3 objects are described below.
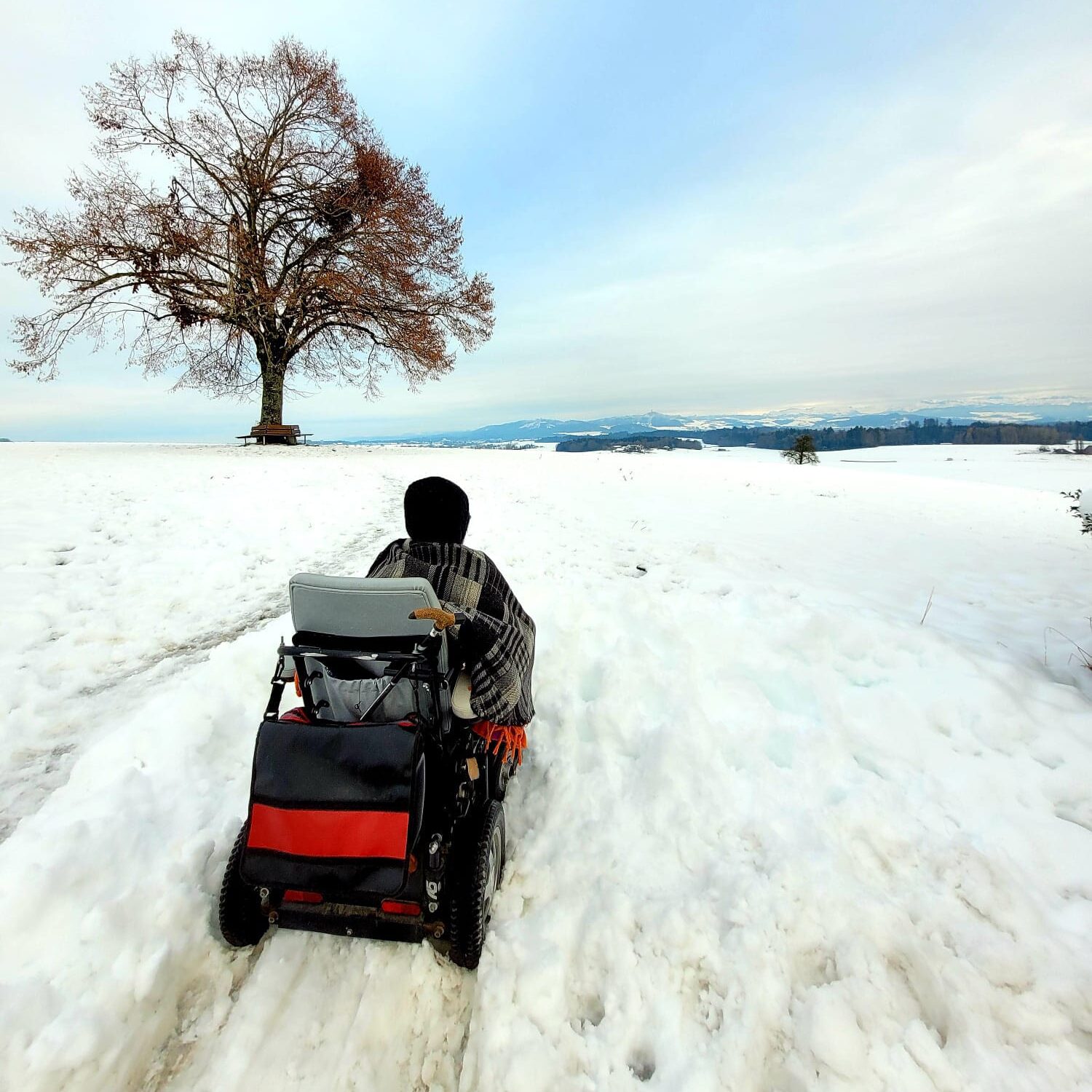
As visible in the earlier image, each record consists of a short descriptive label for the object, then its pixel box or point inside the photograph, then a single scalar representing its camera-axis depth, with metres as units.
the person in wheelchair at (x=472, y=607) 2.46
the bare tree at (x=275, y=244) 15.16
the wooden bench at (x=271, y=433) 18.95
